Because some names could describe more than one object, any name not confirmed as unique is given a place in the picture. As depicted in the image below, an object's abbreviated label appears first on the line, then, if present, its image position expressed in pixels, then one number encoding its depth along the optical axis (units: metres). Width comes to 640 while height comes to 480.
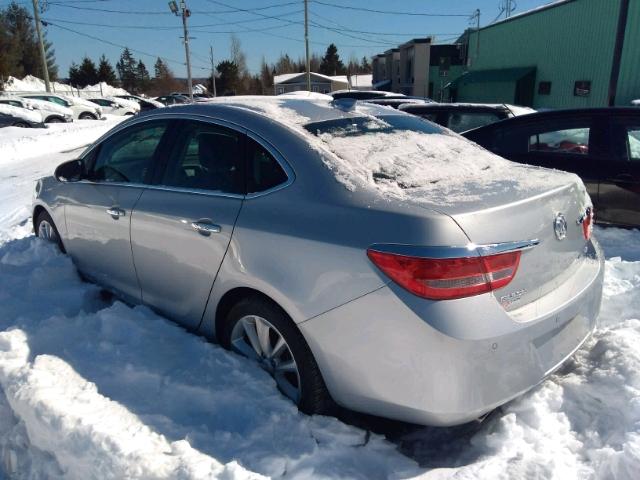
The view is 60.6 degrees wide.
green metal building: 19.41
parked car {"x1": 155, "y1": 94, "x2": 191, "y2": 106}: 46.47
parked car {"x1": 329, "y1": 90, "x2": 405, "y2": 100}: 14.55
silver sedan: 2.19
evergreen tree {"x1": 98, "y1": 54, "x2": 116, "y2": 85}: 73.31
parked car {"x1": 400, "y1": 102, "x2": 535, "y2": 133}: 7.91
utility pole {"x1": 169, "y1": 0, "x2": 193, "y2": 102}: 40.62
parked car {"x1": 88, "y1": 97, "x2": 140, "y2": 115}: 34.25
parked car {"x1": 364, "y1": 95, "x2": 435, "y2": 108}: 11.38
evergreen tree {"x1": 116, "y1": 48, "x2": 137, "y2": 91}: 86.00
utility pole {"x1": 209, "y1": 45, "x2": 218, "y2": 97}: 71.76
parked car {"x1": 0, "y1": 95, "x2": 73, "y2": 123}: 22.31
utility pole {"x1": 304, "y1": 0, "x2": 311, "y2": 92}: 43.66
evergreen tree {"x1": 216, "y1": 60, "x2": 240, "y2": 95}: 73.75
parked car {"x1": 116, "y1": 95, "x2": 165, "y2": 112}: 36.57
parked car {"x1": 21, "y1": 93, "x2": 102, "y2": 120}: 25.66
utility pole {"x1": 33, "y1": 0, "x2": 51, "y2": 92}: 32.20
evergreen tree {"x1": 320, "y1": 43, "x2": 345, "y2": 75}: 94.44
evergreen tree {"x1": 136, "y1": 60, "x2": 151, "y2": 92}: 83.38
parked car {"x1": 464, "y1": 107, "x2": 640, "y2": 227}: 5.41
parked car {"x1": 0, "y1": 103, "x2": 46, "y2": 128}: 18.36
